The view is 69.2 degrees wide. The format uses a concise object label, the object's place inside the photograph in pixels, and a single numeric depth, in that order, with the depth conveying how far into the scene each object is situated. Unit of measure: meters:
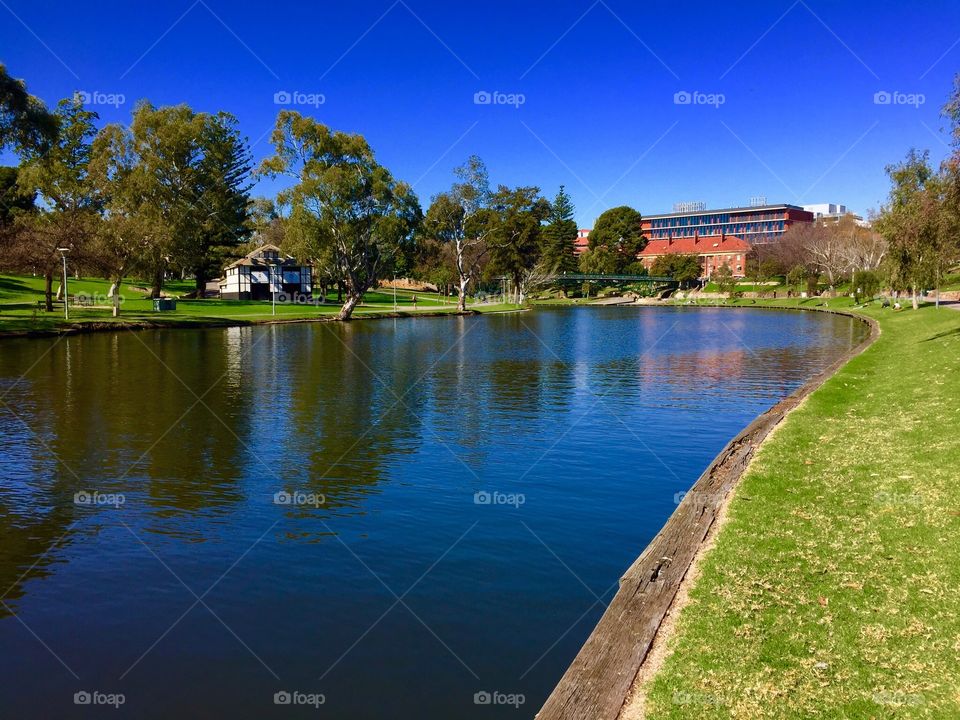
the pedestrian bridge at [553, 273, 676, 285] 148.12
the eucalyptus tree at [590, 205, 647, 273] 170.62
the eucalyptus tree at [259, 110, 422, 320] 69.49
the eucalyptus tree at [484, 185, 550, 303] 105.31
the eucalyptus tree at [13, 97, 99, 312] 58.56
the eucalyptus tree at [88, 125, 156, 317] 65.12
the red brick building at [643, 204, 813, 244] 190.68
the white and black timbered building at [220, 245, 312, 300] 103.69
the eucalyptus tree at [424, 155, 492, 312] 98.31
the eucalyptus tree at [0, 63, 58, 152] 43.38
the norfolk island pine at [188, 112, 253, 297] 83.88
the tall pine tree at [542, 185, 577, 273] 154.62
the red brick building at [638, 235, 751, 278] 173.25
